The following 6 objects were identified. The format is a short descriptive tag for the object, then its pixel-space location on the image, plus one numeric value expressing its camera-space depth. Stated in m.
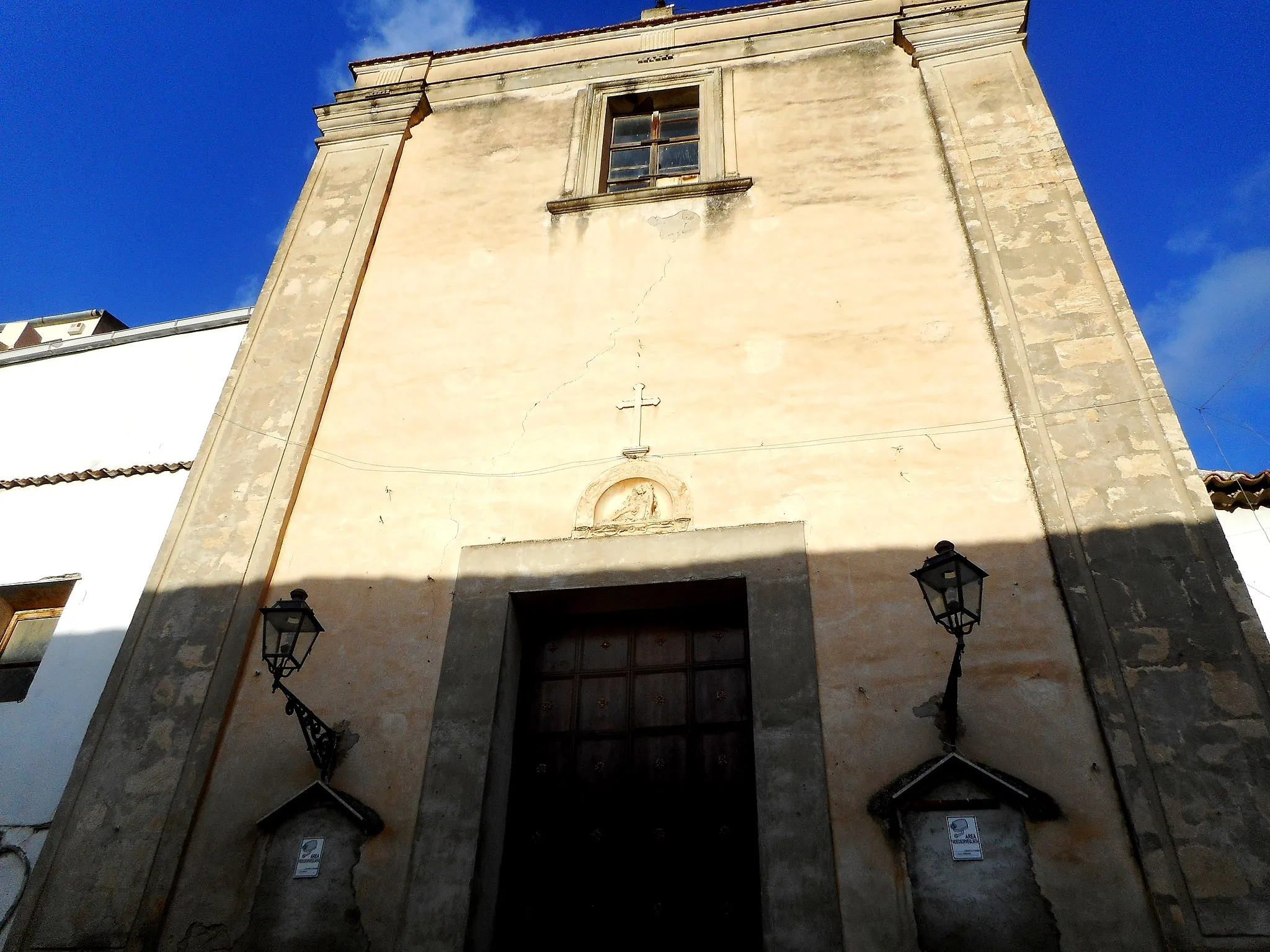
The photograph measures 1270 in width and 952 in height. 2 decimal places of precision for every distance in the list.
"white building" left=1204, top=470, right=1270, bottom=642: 6.50
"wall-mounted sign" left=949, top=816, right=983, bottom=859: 4.30
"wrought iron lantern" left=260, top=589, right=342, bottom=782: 4.81
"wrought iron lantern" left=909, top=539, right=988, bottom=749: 4.21
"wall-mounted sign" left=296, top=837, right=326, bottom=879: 4.80
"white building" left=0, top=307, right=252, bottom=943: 5.77
